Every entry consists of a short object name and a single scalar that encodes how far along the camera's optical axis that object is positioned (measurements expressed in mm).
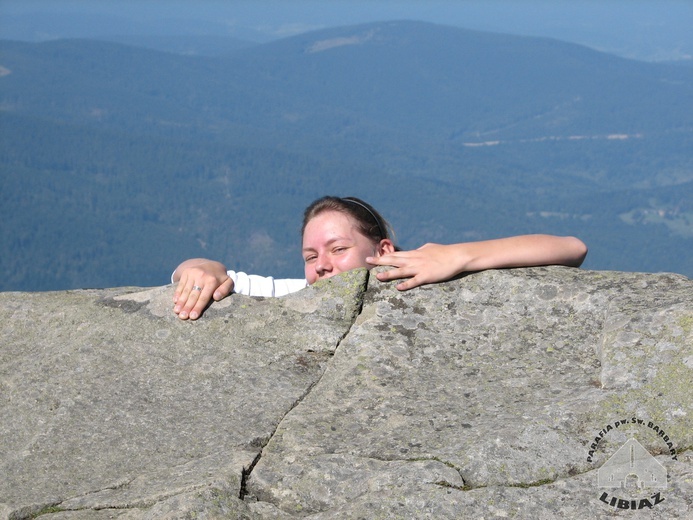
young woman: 8828
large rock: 6367
